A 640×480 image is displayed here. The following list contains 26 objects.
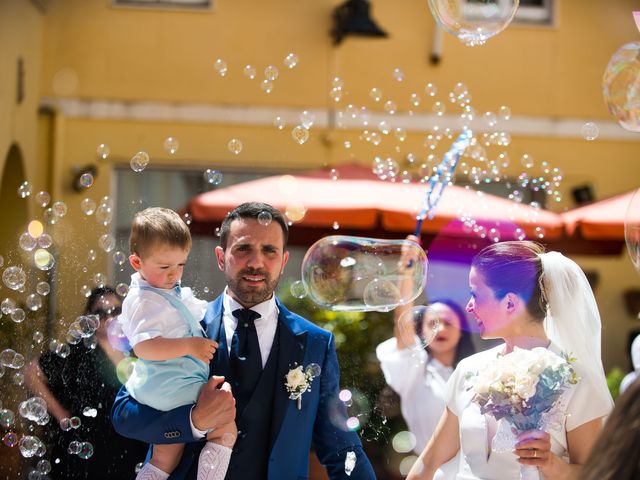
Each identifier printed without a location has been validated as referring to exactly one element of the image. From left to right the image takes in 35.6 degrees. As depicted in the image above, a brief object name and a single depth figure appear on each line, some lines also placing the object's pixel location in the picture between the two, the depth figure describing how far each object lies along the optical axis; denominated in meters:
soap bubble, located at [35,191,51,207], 4.03
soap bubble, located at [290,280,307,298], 4.11
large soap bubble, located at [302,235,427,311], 3.99
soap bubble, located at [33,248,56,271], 3.89
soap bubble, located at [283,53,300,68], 4.81
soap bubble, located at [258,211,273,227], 3.29
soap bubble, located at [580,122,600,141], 5.07
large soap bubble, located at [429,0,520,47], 4.76
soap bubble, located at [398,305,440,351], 4.05
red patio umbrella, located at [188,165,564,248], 5.92
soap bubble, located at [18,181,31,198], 4.02
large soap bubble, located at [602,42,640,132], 4.16
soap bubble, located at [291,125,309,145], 4.44
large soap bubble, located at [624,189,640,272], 3.98
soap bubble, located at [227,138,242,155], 4.30
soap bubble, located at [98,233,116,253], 3.78
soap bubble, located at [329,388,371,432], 3.30
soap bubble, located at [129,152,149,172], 3.98
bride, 3.20
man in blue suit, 3.09
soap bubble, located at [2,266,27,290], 3.86
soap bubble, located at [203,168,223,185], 4.16
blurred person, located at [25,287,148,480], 3.60
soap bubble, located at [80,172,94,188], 4.25
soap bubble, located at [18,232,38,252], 3.87
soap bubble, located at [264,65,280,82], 4.61
